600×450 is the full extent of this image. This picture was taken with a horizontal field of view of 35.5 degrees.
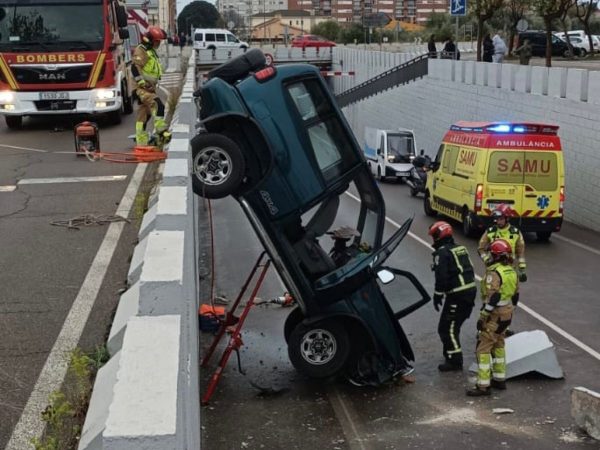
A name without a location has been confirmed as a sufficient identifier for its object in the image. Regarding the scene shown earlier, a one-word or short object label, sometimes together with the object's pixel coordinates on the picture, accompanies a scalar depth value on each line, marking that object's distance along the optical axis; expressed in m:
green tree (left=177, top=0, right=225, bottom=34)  126.59
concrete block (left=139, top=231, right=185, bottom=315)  4.67
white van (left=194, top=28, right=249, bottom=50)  59.22
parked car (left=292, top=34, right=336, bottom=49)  62.05
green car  9.21
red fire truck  20.72
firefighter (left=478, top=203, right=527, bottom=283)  12.45
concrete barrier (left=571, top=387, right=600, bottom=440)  8.31
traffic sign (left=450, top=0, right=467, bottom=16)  30.21
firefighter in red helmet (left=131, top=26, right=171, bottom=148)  16.94
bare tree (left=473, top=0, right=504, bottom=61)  40.69
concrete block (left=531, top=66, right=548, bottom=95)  25.36
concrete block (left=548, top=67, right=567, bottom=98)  24.12
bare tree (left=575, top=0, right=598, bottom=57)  44.91
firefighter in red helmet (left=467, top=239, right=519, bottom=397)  9.61
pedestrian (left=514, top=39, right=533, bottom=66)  33.94
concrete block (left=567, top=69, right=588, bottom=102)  22.98
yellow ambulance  18.98
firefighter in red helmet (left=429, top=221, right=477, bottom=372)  10.34
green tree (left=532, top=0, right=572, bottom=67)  36.50
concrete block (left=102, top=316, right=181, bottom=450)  2.84
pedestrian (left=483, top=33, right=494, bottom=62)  35.31
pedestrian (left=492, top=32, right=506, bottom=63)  34.56
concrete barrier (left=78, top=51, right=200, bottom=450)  2.94
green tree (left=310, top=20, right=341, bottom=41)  108.75
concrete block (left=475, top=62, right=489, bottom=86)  30.05
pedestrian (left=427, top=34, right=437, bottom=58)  40.36
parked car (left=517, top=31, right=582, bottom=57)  52.34
